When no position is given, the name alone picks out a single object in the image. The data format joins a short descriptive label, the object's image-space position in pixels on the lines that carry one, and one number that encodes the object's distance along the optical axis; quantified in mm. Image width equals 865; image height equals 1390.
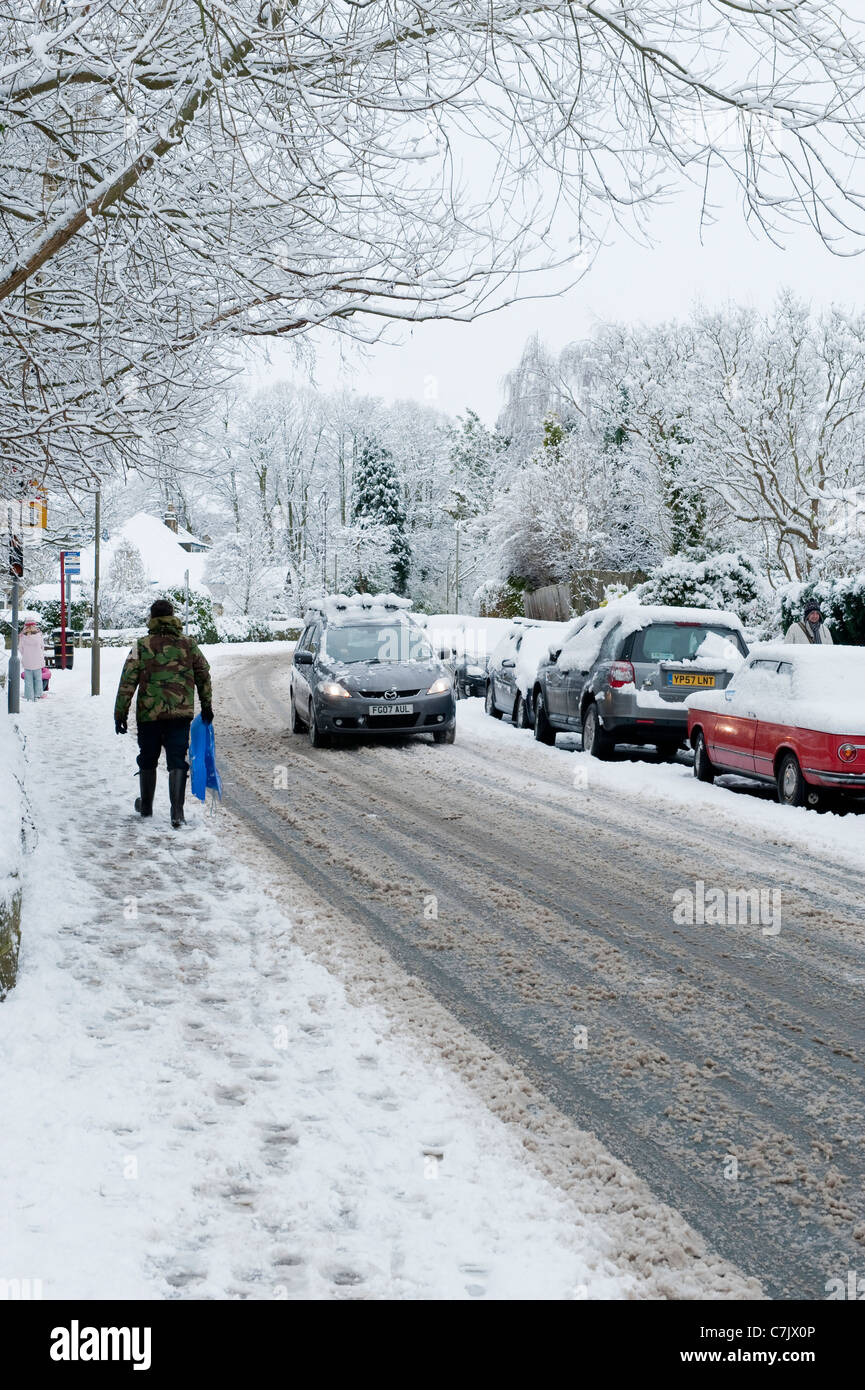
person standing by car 14617
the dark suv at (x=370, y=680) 15734
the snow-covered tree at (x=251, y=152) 5203
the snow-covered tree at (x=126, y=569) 57156
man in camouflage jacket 9945
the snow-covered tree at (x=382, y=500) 74250
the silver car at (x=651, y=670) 14344
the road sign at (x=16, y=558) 15759
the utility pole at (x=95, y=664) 25031
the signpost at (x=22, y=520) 12305
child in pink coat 23250
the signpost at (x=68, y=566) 32225
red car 10656
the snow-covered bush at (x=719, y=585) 27969
